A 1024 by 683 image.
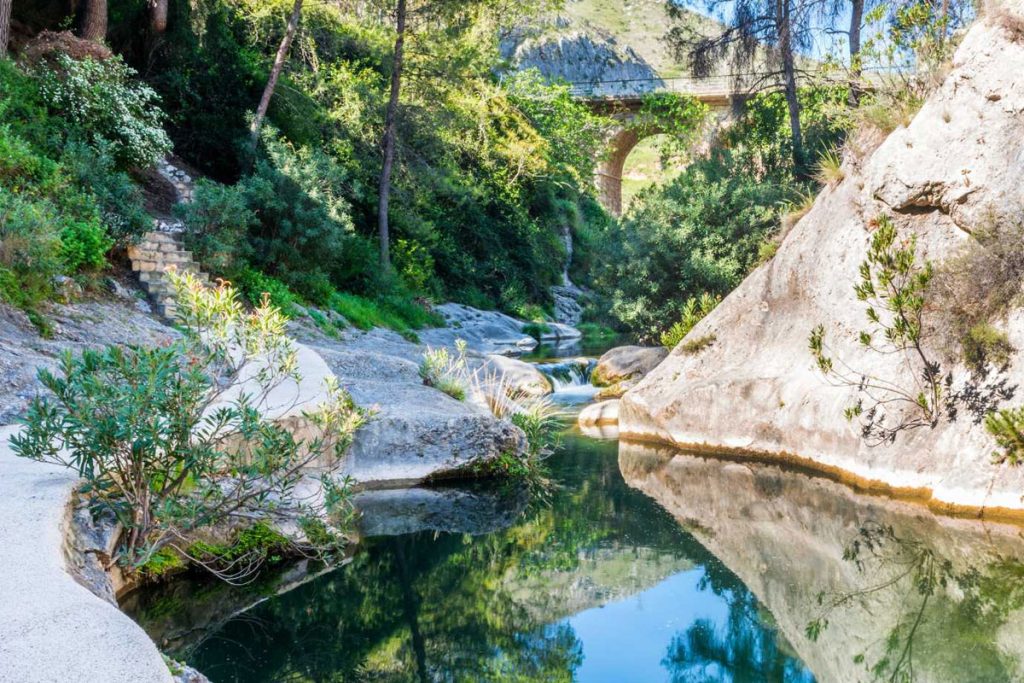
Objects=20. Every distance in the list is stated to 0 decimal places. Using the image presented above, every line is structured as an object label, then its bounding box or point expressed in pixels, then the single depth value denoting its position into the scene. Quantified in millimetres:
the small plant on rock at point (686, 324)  15398
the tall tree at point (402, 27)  21719
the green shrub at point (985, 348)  7996
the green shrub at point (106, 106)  14258
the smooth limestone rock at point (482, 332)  22609
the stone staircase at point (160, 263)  12969
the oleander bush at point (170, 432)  4633
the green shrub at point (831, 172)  11701
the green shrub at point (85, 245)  11383
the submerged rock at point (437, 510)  7965
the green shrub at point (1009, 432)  7387
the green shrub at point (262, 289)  15741
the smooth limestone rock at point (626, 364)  16812
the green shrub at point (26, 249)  9344
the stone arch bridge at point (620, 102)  34719
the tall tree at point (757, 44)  18453
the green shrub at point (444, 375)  11445
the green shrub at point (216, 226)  14539
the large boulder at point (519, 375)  14460
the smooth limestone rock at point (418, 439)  9102
